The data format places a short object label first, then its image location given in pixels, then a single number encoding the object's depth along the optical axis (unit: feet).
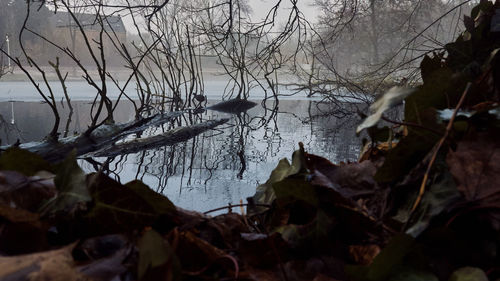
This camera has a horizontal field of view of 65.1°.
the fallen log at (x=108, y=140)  6.50
